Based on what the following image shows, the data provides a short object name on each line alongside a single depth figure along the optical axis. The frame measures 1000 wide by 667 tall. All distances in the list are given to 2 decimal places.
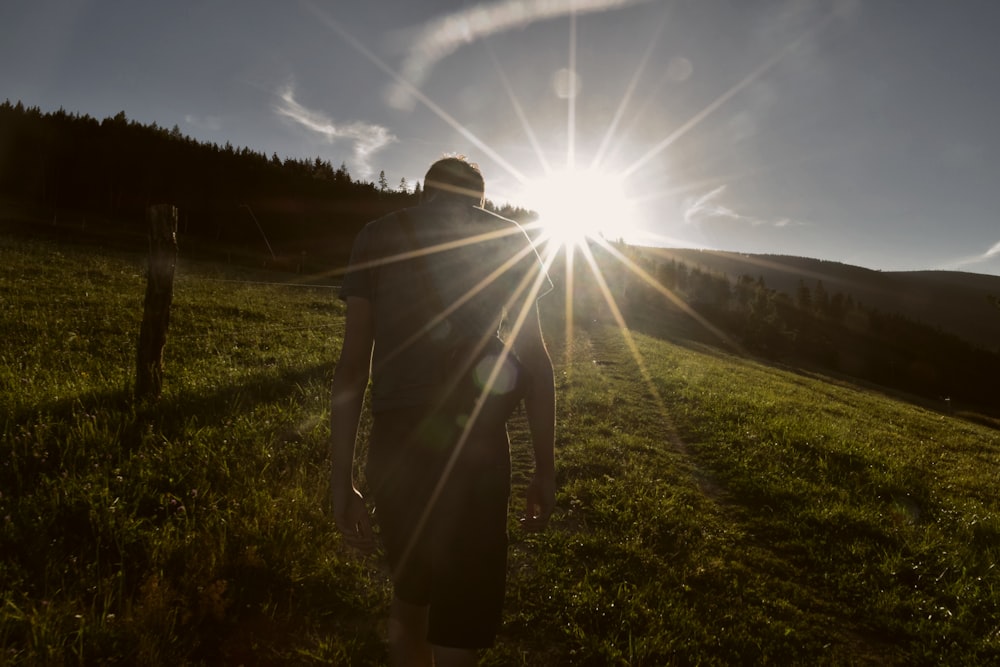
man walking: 1.96
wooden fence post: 7.42
